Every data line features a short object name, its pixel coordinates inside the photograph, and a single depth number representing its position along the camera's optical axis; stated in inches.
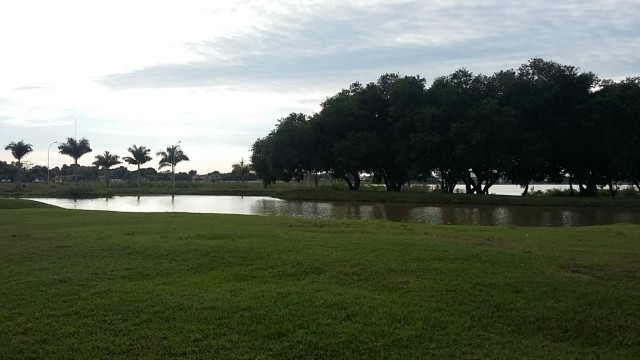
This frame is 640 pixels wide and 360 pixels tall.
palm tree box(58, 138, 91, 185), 3636.8
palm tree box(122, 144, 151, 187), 3867.1
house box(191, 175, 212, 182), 6879.9
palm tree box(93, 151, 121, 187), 3857.5
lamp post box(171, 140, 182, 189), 3996.1
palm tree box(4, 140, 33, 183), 3390.7
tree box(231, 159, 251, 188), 3924.2
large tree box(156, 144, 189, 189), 3998.5
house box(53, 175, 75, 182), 5541.3
